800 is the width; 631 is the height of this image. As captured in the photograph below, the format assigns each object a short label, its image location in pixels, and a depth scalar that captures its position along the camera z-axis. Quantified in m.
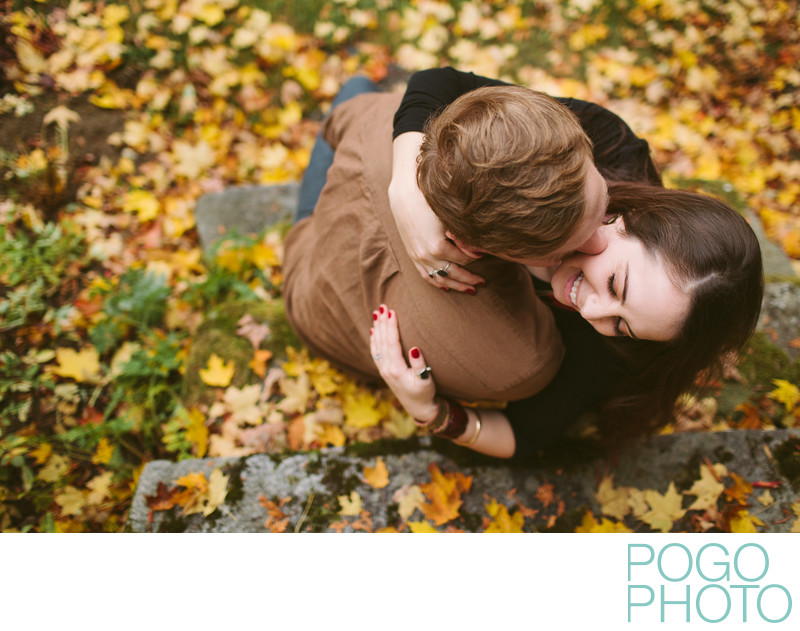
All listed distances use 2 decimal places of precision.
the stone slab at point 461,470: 2.12
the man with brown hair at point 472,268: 1.35
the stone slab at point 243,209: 3.32
